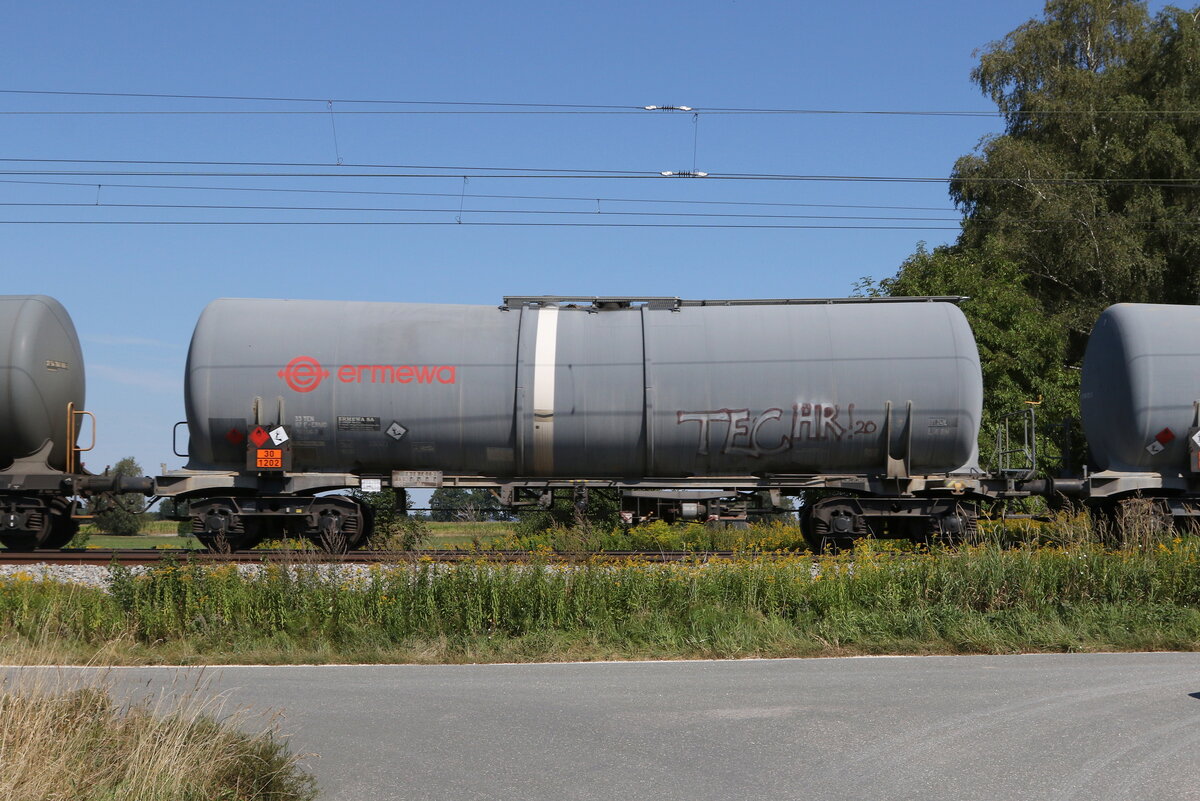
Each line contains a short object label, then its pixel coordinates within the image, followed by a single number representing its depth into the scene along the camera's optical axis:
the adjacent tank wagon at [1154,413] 17.17
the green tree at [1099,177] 38.53
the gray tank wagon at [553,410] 16.39
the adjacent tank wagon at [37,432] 16.73
